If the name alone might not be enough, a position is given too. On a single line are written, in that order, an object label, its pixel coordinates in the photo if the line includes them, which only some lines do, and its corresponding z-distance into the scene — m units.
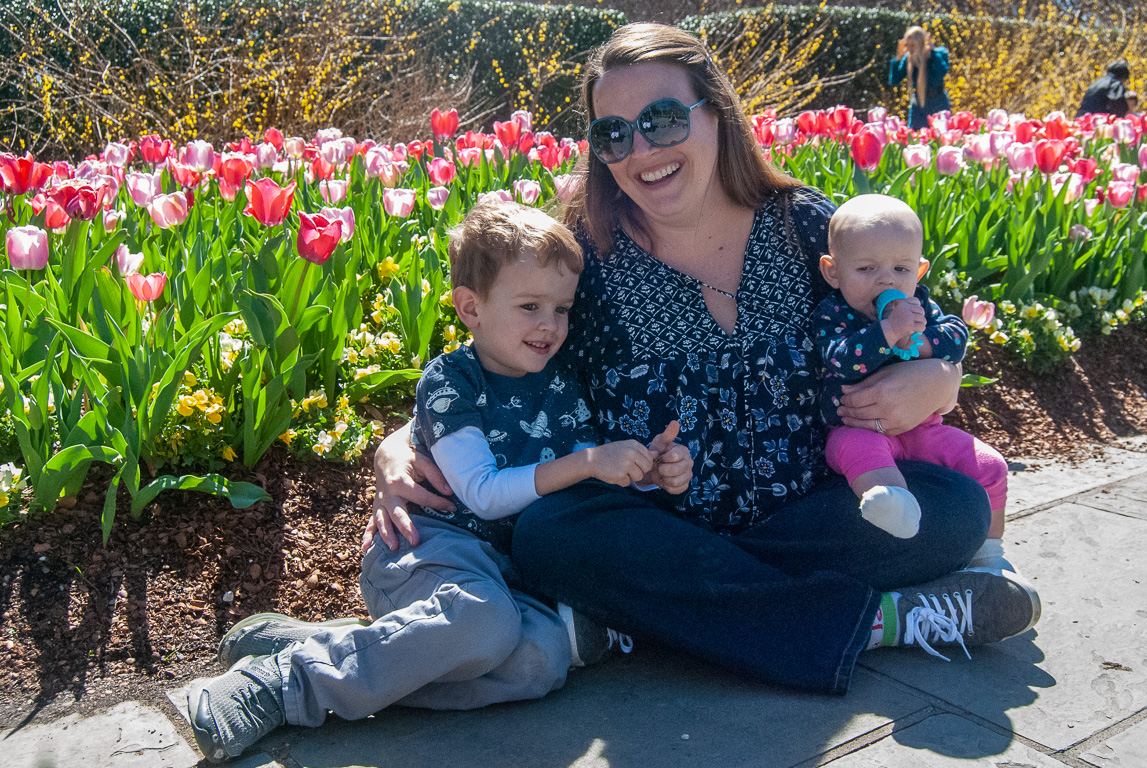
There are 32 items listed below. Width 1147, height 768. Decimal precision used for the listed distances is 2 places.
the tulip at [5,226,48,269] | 2.72
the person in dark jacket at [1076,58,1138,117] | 9.59
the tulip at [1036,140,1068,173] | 4.30
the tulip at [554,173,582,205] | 2.62
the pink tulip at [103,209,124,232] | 3.49
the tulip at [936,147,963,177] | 4.27
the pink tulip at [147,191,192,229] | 3.07
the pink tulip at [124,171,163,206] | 3.29
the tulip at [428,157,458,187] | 3.87
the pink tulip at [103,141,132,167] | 4.06
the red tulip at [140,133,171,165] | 4.18
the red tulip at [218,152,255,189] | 3.56
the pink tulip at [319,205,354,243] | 2.90
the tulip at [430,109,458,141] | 4.89
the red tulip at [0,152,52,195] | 3.41
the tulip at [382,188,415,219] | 3.47
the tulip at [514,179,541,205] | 3.66
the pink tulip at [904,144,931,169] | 4.30
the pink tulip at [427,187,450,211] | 3.65
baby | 2.18
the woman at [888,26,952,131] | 9.90
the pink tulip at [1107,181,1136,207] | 4.13
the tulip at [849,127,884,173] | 3.98
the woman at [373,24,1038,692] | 2.07
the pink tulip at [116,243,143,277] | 2.63
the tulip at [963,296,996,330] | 3.29
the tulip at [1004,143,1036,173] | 4.32
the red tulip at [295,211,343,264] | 2.60
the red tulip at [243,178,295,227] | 2.90
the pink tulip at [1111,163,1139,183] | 4.47
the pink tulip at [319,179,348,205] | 3.55
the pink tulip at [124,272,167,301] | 2.53
